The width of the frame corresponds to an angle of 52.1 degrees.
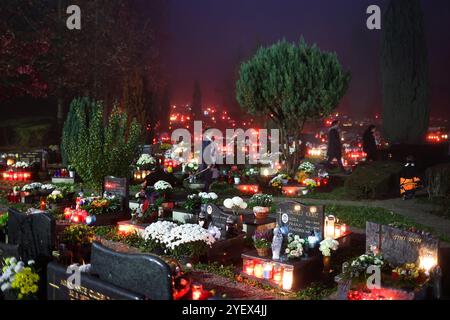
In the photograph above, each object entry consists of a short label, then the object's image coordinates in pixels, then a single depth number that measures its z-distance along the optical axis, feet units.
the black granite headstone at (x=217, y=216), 37.11
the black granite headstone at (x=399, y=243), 26.12
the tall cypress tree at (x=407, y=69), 95.35
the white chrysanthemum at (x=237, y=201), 42.19
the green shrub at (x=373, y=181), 58.59
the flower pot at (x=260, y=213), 40.04
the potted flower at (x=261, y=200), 49.97
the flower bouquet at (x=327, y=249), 30.45
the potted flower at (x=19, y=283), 22.00
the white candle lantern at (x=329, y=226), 36.40
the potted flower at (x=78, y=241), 29.89
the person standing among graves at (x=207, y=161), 61.82
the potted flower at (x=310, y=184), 62.75
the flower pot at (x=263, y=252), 29.86
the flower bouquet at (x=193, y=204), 44.04
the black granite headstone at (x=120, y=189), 47.11
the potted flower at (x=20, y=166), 74.28
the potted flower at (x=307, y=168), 68.69
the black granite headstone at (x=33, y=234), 27.84
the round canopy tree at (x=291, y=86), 70.03
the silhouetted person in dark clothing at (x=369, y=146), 80.24
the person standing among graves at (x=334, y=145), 78.64
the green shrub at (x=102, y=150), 52.03
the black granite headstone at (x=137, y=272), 19.34
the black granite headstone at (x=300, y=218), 32.60
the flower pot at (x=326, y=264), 30.71
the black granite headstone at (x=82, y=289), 18.62
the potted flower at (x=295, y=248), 29.22
